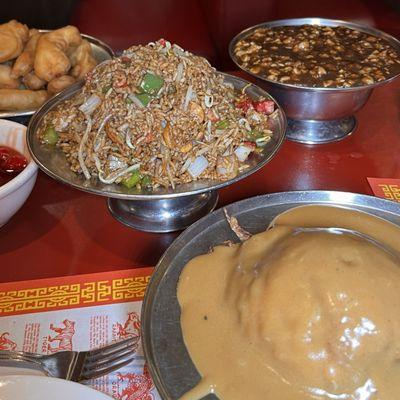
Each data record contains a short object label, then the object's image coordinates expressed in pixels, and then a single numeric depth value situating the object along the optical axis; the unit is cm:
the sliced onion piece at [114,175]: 47
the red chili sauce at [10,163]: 51
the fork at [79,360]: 38
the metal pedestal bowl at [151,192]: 46
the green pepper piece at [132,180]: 47
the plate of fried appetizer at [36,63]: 63
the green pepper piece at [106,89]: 51
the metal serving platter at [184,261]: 35
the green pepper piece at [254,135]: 52
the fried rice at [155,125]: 48
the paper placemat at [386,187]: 56
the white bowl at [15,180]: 47
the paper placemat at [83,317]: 40
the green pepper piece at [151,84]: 50
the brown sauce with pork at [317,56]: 61
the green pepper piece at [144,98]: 49
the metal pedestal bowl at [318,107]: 58
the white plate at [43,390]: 32
